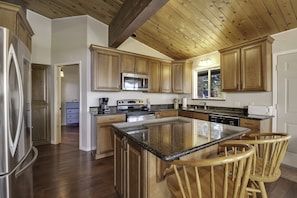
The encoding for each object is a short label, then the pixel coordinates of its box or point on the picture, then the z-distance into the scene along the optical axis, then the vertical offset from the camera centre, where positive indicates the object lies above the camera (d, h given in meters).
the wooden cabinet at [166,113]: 4.05 -0.40
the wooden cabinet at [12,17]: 1.68 +0.92
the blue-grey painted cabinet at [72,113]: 6.51 -0.59
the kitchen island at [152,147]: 1.19 -0.37
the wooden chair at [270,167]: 1.31 -0.60
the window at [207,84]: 4.27 +0.42
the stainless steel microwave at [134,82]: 3.86 +0.44
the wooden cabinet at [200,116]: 3.64 -0.42
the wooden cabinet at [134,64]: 3.87 +0.89
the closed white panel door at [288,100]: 2.82 -0.04
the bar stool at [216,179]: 0.87 -0.54
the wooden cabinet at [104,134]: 3.18 -0.73
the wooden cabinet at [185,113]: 4.09 -0.41
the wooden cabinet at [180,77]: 4.71 +0.65
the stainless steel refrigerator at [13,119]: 1.18 -0.16
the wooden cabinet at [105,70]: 3.47 +0.67
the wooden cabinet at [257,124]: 2.74 -0.48
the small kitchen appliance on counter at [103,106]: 3.57 -0.17
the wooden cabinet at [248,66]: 2.93 +0.65
